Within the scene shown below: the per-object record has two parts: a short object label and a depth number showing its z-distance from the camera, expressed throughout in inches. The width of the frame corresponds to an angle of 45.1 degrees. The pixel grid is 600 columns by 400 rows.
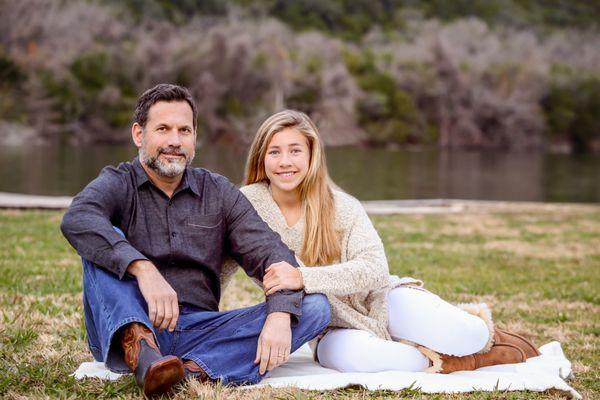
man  107.1
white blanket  118.2
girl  125.0
